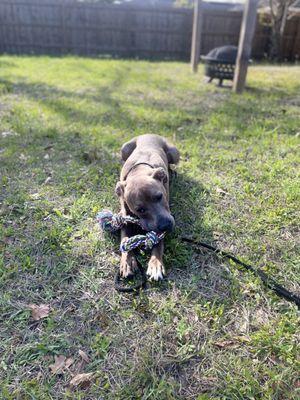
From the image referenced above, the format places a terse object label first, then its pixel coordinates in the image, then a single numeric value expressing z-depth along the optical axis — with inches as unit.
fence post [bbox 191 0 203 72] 350.6
